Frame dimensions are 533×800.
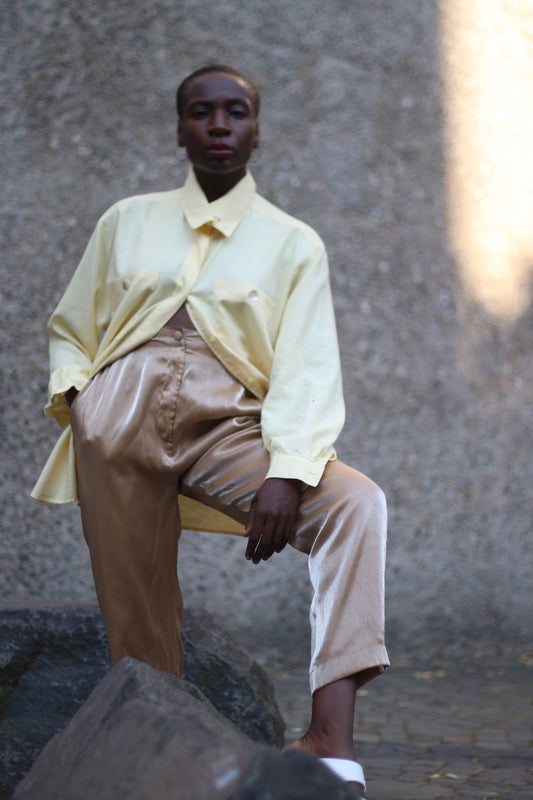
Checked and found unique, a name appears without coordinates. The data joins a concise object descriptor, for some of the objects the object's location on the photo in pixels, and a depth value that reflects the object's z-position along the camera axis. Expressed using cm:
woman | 251
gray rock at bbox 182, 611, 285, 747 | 339
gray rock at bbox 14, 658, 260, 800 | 155
